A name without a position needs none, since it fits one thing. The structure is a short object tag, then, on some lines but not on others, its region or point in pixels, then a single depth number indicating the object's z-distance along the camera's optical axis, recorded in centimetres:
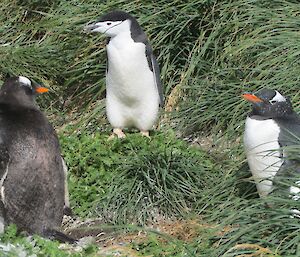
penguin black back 906
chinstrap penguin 1185
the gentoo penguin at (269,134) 927
